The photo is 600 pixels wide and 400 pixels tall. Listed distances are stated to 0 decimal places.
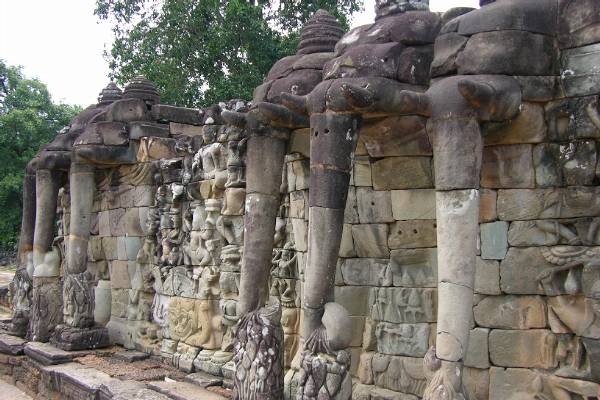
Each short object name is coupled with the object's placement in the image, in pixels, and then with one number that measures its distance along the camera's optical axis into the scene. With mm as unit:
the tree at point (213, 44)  15906
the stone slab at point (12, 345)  10703
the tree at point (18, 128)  25359
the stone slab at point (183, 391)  7121
